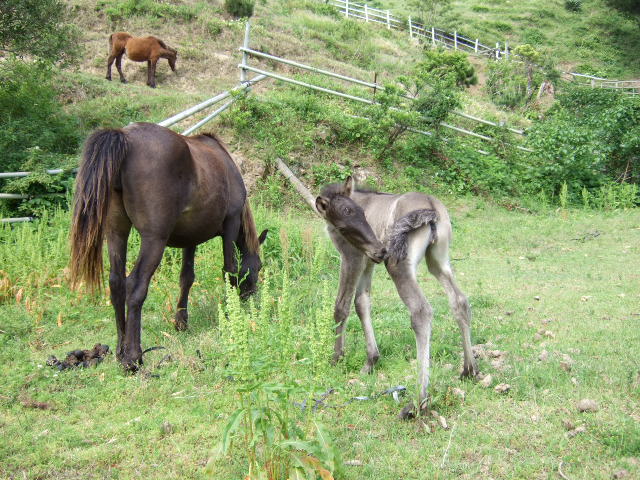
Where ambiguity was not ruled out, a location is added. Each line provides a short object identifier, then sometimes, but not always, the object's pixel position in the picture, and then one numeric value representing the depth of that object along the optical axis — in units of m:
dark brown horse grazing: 5.11
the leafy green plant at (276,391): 3.12
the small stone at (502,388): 4.61
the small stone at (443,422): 4.12
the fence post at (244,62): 14.97
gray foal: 4.61
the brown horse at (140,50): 16.66
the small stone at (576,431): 3.88
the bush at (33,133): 9.37
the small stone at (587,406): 4.14
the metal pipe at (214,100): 10.52
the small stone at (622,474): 3.37
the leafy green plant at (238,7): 22.33
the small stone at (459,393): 4.52
